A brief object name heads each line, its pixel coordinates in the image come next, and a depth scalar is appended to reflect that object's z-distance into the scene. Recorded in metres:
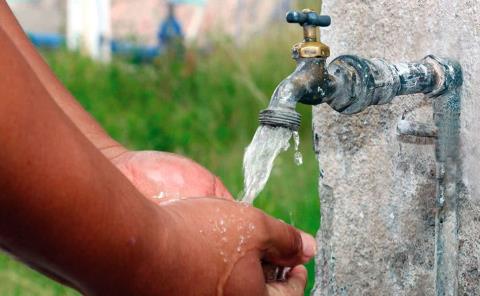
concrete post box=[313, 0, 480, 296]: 1.14
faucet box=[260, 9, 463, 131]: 1.10
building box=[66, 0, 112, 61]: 8.83
